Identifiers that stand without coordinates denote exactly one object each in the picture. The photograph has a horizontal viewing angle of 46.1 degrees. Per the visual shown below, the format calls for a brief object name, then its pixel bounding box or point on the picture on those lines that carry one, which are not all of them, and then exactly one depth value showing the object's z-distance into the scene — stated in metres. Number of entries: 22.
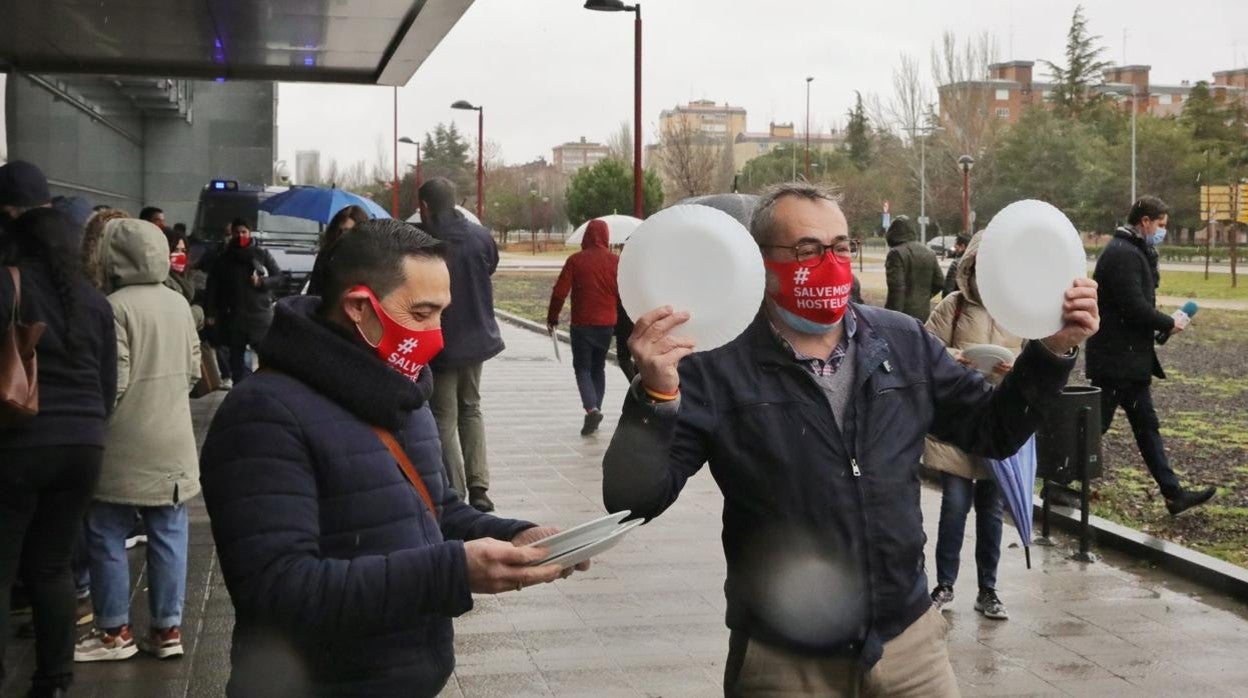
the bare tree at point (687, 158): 62.19
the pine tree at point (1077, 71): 93.56
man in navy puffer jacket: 2.66
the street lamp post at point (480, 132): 47.94
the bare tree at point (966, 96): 77.69
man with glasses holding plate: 3.28
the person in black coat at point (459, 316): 9.05
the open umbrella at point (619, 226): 20.70
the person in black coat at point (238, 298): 13.99
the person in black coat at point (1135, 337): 9.30
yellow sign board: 44.36
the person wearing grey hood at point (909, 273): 14.81
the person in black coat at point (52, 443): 5.06
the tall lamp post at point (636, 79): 23.75
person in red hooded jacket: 13.55
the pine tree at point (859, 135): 110.38
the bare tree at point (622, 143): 100.75
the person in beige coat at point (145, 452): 6.00
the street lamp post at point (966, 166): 40.19
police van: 30.39
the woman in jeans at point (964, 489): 7.05
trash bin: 8.33
